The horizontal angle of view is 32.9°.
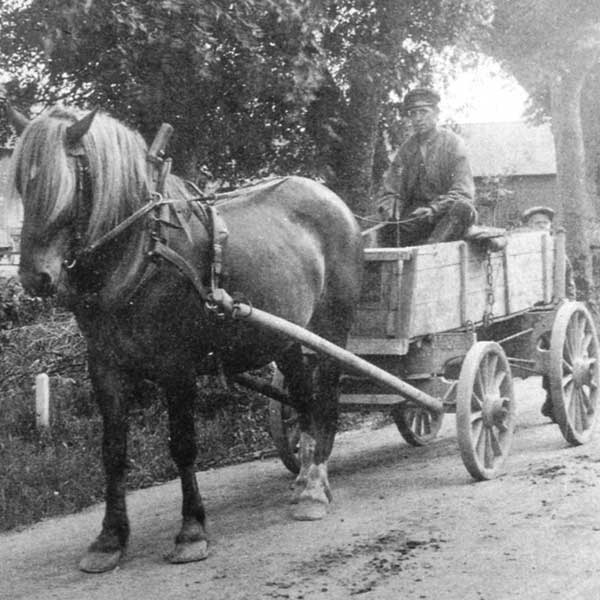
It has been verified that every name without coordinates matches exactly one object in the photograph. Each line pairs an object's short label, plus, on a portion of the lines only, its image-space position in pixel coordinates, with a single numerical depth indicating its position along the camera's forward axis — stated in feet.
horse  14.52
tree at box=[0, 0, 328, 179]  28.32
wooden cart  20.94
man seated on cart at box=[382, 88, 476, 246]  22.91
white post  25.68
